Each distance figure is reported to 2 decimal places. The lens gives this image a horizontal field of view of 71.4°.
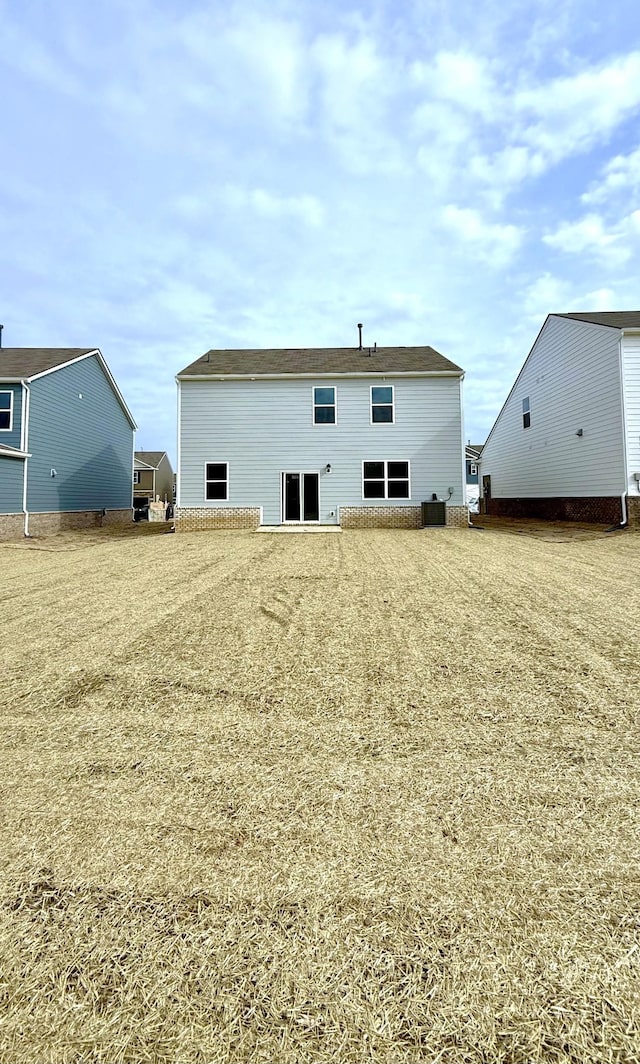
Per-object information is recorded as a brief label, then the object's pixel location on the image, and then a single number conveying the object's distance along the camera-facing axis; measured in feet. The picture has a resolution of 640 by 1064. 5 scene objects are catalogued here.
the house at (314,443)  52.03
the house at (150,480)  134.92
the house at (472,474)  122.72
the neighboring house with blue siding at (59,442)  51.11
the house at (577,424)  42.70
